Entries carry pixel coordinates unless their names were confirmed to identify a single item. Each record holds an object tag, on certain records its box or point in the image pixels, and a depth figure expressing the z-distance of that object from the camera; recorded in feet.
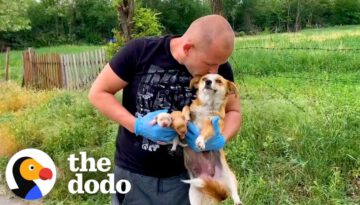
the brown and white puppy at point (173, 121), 7.38
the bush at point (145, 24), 30.55
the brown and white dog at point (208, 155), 7.73
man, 7.32
